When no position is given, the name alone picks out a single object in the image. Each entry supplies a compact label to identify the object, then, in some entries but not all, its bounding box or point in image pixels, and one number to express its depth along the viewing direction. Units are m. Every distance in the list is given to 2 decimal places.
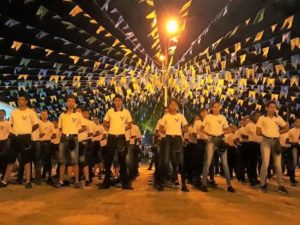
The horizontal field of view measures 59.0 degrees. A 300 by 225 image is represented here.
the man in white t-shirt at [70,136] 5.85
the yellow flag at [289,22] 7.12
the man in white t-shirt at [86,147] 6.32
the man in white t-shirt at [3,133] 6.35
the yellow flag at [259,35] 8.13
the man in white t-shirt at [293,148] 7.25
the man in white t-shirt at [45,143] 6.37
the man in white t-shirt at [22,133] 5.85
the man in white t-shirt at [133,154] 6.88
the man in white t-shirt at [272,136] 5.78
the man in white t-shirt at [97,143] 7.08
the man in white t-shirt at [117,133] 5.76
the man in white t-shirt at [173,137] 5.78
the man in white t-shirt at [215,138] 5.81
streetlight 8.69
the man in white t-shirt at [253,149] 6.89
